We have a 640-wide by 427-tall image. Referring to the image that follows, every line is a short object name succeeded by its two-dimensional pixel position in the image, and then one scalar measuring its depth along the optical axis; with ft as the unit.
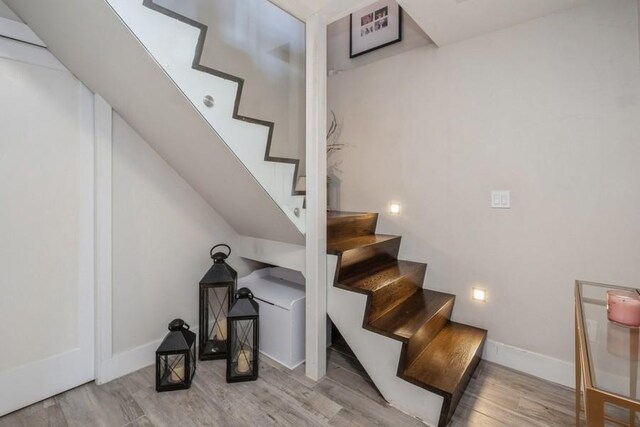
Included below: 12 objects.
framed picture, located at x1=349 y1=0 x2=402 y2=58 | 8.04
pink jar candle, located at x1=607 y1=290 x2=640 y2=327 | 3.53
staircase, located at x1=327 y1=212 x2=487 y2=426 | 5.07
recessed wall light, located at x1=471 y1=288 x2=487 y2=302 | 6.84
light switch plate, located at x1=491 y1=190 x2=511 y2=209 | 6.45
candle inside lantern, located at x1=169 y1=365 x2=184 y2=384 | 5.84
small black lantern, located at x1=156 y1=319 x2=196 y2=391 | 5.72
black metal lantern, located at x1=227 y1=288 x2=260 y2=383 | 6.05
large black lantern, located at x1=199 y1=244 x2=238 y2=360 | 6.81
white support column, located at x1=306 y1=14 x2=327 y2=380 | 5.83
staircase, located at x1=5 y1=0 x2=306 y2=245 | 4.09
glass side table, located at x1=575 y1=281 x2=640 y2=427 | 2.29
